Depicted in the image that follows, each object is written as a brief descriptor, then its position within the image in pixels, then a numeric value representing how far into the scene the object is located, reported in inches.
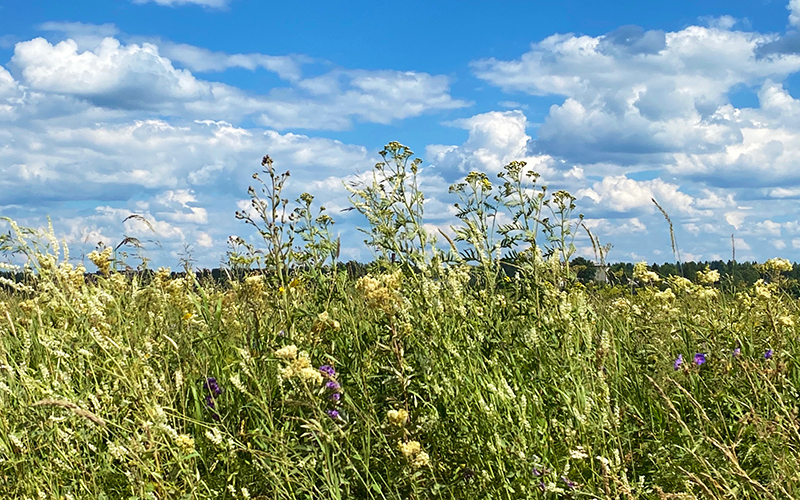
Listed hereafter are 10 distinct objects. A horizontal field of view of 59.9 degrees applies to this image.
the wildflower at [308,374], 86.2
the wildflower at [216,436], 88.7
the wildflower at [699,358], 134.7
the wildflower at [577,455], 81.3
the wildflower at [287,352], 88.0
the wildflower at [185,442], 91.9
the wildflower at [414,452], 88.2
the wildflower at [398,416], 90.6
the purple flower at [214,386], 134.8
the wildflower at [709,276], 211.9
